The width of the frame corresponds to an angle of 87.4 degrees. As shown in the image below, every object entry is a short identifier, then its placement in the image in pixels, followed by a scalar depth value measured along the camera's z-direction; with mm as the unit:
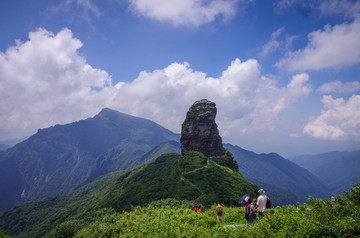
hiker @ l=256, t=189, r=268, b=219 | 17375
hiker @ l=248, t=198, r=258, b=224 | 17800
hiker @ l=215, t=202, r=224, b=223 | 21855
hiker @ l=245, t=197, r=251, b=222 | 18281
